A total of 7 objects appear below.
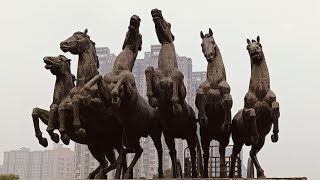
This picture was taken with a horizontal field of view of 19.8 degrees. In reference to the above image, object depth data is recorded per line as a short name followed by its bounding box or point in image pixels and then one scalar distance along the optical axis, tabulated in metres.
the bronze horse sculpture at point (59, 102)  15.60
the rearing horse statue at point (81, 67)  14.91
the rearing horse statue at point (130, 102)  15.01
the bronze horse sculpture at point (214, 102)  14.93
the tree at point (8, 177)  46.27
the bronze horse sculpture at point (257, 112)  14.52
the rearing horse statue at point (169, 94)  14.60
